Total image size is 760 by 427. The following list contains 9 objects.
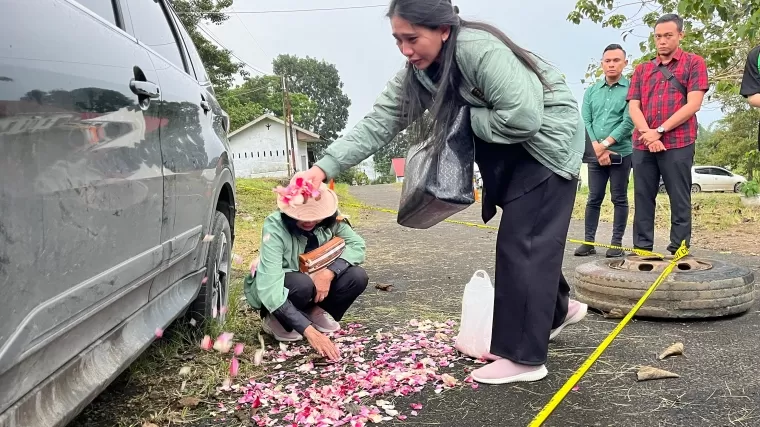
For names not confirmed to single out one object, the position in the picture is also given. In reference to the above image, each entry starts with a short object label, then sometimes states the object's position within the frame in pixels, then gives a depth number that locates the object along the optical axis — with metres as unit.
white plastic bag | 3.15
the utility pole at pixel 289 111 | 36.00
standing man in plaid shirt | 4.95
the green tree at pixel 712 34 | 8.00
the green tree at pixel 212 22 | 27.91
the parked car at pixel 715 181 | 32.22
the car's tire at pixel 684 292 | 3.62
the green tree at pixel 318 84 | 79.56
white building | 46.09
